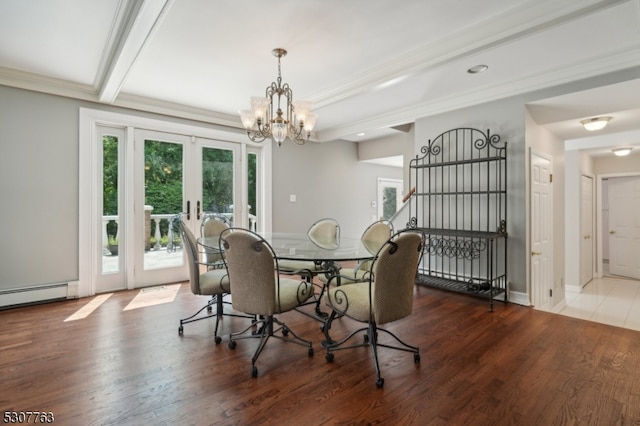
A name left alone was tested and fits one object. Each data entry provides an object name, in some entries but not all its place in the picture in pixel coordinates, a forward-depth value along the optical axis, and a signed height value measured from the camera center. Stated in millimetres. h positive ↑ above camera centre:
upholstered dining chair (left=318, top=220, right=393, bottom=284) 3027 -240
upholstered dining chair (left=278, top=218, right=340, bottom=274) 2893 -278
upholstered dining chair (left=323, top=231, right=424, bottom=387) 1873 -513
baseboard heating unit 3223 -834
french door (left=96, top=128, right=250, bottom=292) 3945 +246
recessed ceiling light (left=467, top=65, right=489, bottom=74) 2969 +1378
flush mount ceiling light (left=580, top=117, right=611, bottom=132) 3629 +1037
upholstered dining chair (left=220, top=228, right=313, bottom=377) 1990 -428
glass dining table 2193 -290
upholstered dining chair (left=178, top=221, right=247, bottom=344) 2594 -555
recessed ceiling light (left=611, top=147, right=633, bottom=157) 5043 +991
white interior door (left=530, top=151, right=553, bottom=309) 3461 -209
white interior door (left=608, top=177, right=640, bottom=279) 6066 -292
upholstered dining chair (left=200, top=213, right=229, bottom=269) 3398 -172
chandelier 2760 +881
